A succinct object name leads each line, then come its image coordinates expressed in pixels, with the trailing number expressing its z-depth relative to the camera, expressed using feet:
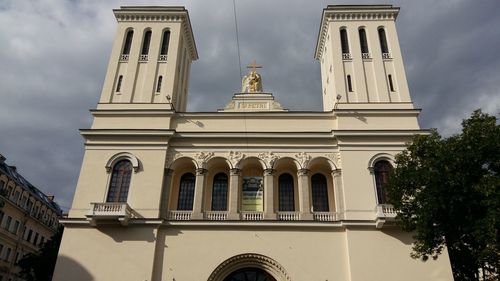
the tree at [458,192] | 51.96
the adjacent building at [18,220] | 133.18
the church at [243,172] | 70.95
